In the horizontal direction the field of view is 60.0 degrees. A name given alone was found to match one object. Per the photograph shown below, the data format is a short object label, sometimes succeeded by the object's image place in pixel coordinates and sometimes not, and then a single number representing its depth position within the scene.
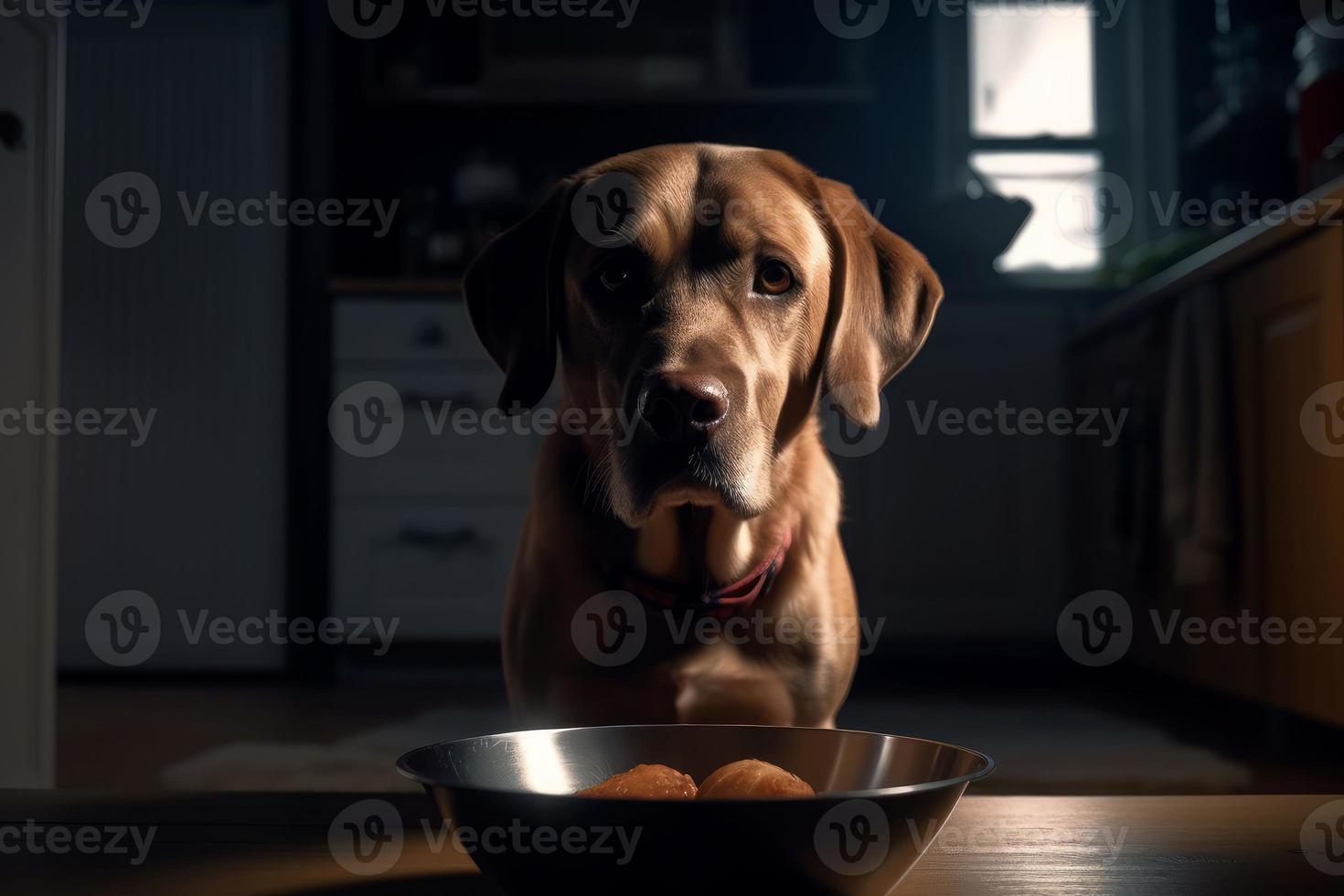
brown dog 1.24
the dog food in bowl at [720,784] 0.48
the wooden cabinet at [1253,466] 2.28
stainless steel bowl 0.42
